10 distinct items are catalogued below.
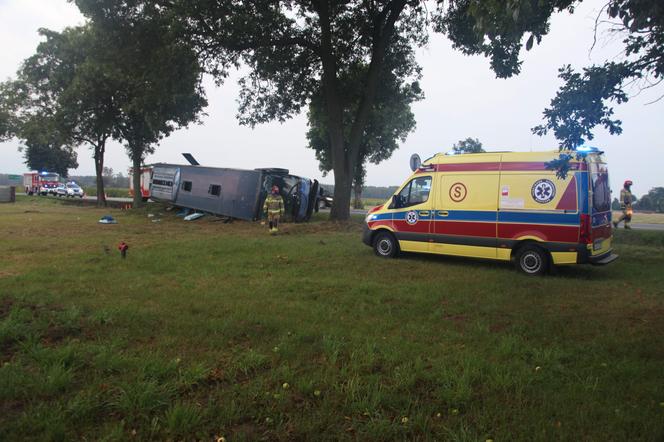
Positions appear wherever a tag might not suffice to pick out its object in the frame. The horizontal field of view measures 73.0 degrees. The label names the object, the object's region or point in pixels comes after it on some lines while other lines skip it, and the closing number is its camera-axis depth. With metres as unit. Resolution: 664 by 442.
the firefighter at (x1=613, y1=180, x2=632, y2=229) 15.33
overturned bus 19.44
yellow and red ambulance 8.14
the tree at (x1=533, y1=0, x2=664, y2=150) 4.42
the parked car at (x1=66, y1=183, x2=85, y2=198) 48.12
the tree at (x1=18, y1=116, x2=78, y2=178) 56.22
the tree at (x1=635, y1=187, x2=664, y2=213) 35.84
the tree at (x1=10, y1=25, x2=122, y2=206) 25.28
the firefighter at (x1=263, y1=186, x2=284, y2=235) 15.59
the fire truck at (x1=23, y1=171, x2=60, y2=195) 47.97
